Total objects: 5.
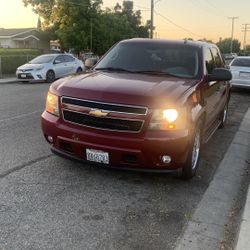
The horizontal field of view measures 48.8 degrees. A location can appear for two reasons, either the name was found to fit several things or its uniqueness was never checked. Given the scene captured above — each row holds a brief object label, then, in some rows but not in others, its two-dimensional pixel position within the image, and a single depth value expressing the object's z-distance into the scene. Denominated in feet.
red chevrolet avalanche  10.17
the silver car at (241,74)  34.94
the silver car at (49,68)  43.45
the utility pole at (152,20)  84.60
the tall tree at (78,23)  83.74
